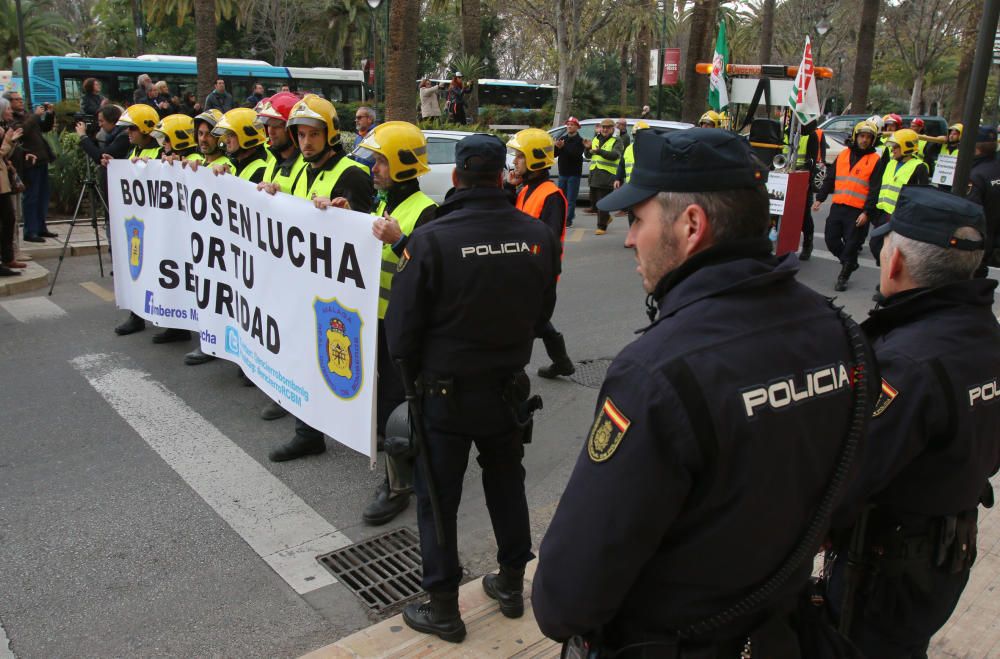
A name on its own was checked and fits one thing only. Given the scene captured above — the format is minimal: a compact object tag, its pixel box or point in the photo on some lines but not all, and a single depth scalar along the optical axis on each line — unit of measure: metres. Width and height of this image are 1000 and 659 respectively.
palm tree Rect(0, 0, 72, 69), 42.53
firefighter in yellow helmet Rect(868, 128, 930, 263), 9.27
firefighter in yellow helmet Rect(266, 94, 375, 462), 5.20
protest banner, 4.40
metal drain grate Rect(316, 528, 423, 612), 3.83
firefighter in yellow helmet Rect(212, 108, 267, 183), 6.24
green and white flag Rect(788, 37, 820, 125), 11.73
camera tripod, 8.54
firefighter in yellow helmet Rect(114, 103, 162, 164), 7.48
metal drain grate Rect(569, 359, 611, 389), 6.66
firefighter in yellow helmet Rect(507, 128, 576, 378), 6.31
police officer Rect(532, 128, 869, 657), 1.51
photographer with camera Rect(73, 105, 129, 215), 8.40
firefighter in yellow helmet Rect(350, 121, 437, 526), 4.03
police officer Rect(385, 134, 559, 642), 3.27
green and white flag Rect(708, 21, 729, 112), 14.30
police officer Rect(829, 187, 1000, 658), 2.15
